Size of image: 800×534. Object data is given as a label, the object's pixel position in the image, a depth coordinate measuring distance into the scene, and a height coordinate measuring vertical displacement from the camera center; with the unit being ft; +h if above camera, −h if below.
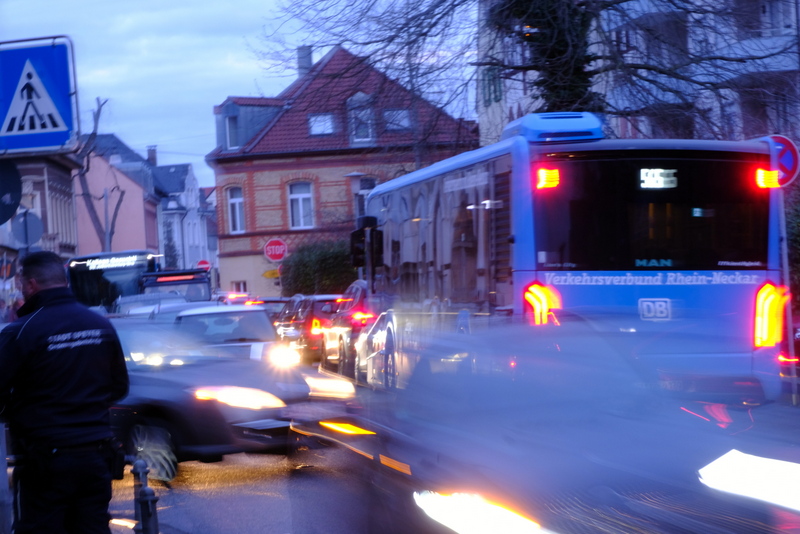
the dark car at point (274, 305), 94.31 -7.04
